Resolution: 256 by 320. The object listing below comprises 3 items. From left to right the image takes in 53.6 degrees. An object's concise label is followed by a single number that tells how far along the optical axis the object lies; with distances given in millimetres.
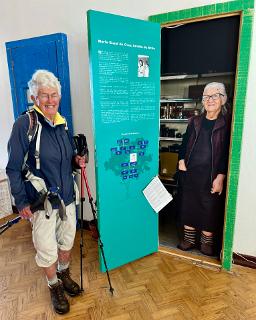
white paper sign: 2348
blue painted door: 2695
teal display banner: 1916
